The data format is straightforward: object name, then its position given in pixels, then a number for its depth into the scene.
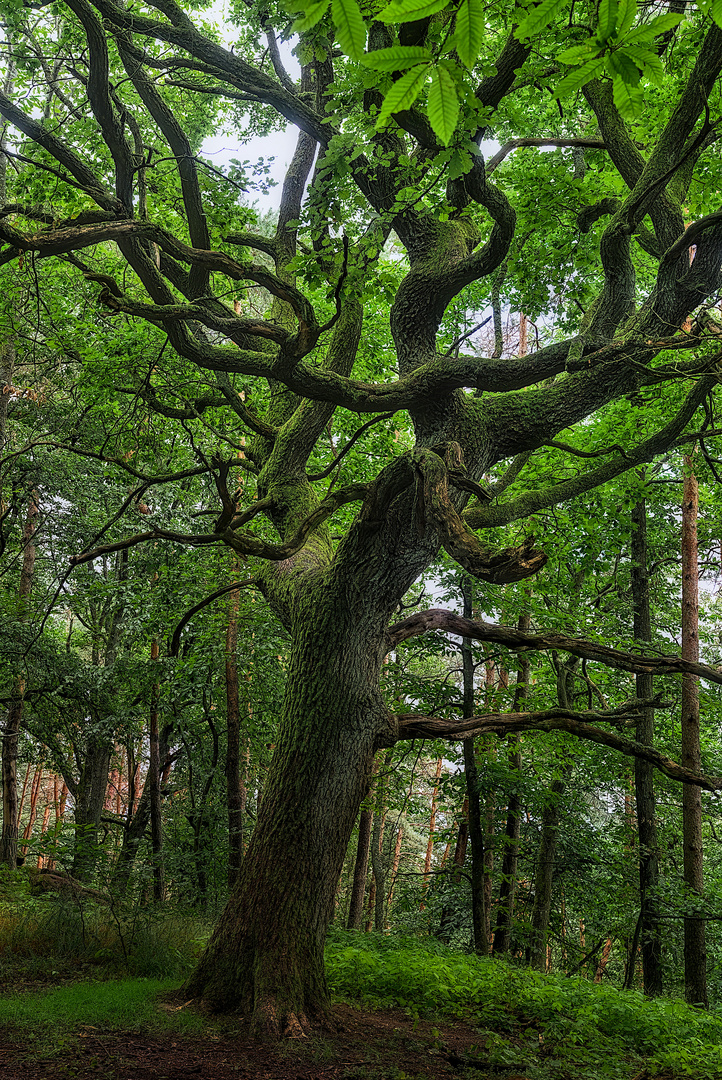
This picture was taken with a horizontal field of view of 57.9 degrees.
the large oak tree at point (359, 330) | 4.55
